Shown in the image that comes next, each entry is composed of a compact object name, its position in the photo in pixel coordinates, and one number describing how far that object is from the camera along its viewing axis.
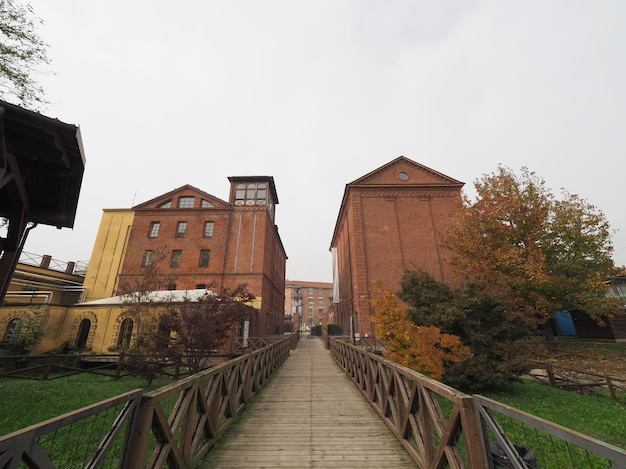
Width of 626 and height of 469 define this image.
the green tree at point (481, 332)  7.76
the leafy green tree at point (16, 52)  7.36
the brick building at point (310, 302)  69.38
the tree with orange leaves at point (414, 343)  7.00
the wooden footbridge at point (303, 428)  2.12
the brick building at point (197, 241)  22.08
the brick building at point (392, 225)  21.97
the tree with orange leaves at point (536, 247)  15.24
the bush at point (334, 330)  30.16
